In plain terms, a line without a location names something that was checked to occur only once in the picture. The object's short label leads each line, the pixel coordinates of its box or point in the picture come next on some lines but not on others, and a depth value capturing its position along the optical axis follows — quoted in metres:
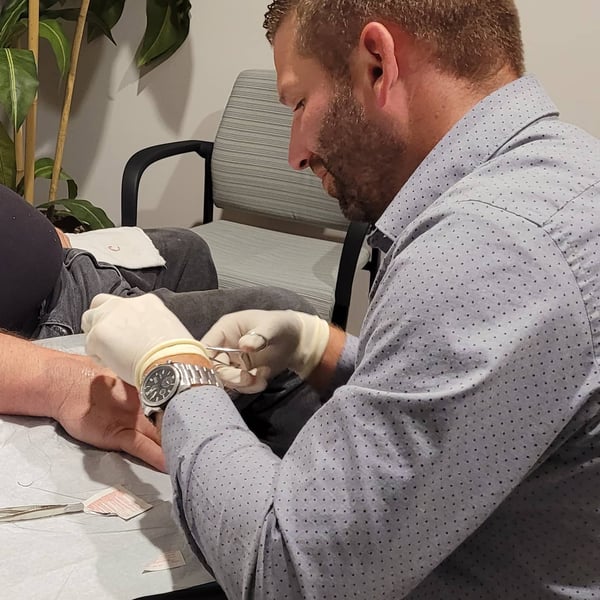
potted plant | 2.04
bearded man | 0.59
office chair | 2.09
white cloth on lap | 1.55
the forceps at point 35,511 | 0.79
